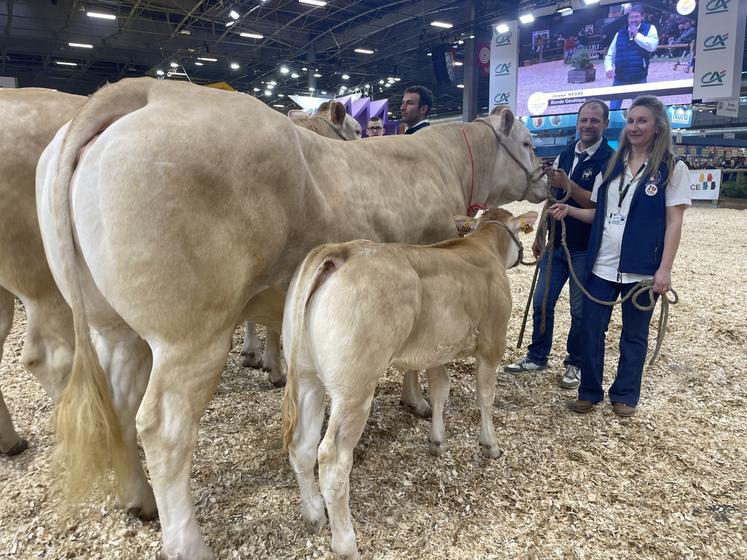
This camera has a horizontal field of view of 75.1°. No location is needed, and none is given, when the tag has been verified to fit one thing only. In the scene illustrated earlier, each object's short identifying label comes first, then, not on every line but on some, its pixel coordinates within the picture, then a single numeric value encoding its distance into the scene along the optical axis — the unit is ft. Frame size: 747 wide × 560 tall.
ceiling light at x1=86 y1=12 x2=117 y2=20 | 52.06
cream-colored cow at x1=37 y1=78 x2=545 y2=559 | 5.70
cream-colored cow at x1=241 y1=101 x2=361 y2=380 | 13.12
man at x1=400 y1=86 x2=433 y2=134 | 16.05
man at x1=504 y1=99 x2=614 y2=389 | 11.85
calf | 6.63
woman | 9.93
